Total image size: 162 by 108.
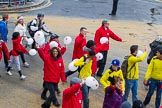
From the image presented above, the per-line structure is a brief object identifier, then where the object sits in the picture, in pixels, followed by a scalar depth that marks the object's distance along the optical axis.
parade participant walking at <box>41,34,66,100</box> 18.39
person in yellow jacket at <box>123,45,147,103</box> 17.13
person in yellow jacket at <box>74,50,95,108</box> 16.69
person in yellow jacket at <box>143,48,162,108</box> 17.40
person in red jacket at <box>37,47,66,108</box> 16.86
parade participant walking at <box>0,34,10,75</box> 20.18
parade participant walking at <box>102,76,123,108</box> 14.13
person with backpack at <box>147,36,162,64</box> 19.77
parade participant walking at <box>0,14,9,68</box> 23.77
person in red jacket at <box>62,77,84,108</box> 13.65
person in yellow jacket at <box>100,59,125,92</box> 15.91
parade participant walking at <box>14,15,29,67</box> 23.52
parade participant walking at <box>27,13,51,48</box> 23.65
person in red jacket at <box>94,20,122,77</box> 21.22
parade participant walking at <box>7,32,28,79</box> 20.55
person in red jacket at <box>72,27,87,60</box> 19.84
